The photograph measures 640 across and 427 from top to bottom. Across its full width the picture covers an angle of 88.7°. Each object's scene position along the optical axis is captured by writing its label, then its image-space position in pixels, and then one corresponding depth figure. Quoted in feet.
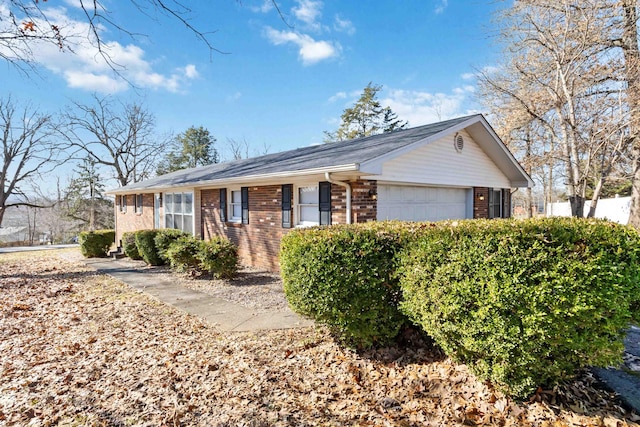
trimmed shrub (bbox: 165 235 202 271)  29.37
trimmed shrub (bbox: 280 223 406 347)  12.34
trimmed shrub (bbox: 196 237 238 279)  27.43
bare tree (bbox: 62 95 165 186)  90.79
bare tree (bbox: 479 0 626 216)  39.29
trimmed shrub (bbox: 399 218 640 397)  8.55
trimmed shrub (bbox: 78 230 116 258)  46.62
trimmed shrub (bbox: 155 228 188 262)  34.65
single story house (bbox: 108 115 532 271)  25.18
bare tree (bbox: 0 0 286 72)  12.87
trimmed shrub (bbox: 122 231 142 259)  41.24
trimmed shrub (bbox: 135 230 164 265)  36.94
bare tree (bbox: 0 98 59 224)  77.71
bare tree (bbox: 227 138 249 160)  132.57
